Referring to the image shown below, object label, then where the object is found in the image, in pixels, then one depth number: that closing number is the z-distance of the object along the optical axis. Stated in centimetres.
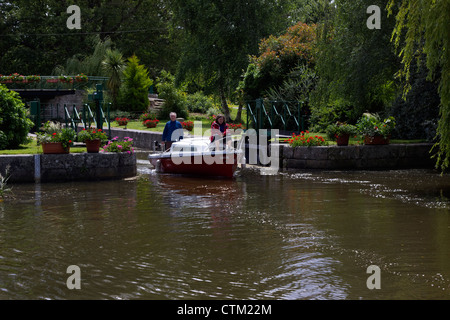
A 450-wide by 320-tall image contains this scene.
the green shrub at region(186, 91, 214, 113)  3966
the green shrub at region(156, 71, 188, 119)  3488
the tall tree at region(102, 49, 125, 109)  3822
